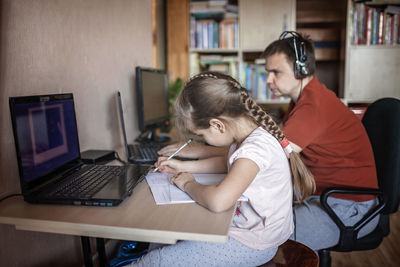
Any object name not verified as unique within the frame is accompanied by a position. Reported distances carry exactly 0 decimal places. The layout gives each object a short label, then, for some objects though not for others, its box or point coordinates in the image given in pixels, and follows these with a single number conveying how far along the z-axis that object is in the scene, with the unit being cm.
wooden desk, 77
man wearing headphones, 135
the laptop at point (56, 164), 87
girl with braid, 92
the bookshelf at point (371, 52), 279
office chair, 130
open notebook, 95
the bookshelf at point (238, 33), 292
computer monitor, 176
